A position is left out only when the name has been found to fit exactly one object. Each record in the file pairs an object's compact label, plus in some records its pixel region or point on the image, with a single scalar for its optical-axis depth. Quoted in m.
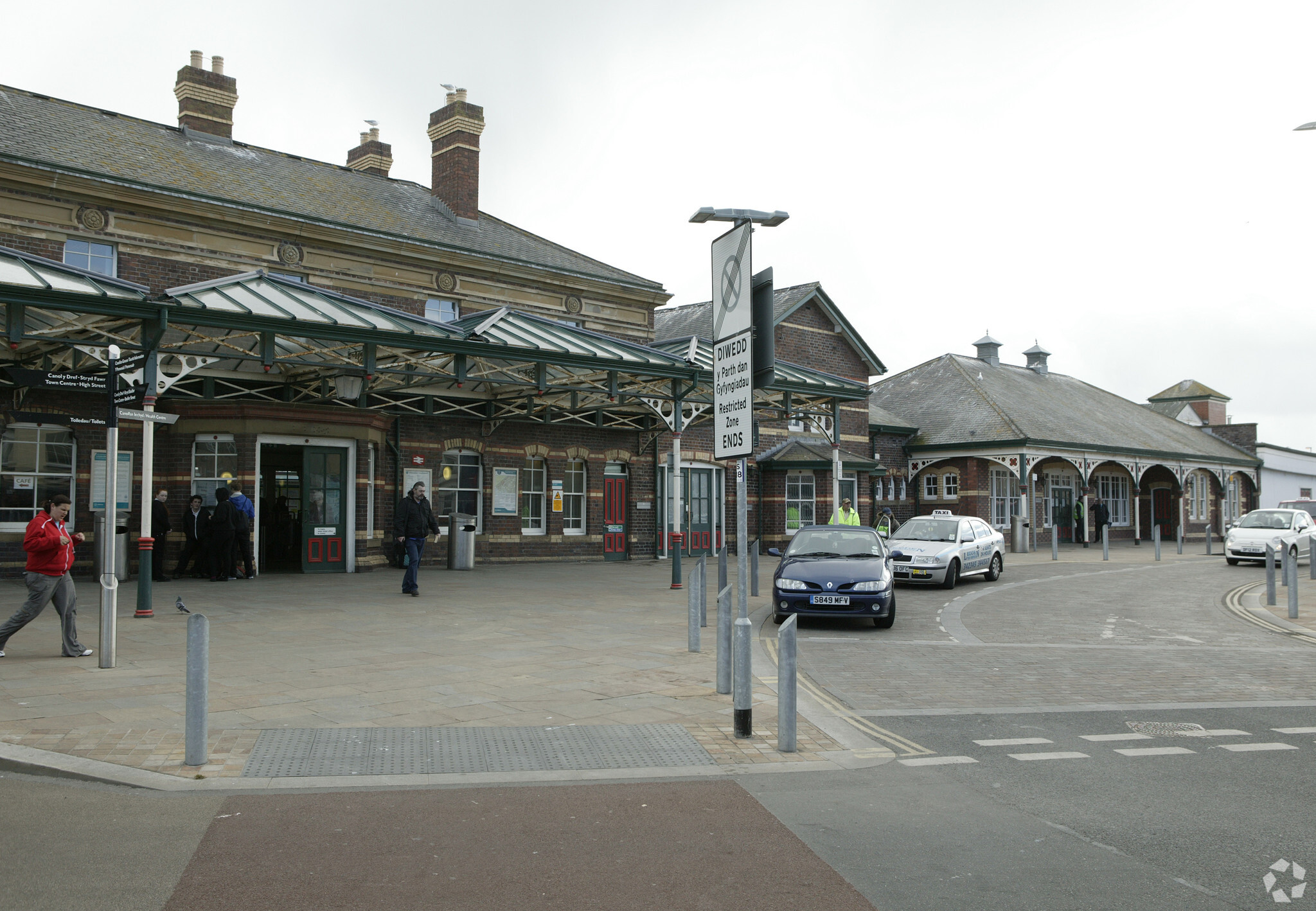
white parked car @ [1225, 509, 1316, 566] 25.17
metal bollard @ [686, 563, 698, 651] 10.88
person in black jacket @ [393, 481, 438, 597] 16.20
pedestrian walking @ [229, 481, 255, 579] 18.52
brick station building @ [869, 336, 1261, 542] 36.38
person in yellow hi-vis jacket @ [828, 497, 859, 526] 21.75
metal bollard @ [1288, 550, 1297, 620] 14.91
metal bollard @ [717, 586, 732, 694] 7.94
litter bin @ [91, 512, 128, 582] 17.24
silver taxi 19.33
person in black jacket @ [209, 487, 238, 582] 18.20
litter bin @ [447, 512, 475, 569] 22.52
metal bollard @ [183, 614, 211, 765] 6.25
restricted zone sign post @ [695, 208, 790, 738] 7.21
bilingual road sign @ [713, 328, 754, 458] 7.21
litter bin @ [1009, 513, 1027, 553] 33.28
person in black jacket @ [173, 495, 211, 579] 18.44
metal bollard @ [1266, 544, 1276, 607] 16.50
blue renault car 13.50
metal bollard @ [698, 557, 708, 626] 11.25
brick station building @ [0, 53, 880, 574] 16.16
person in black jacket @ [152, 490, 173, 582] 18.22
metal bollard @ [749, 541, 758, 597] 18.28
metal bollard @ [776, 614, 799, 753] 6.92
